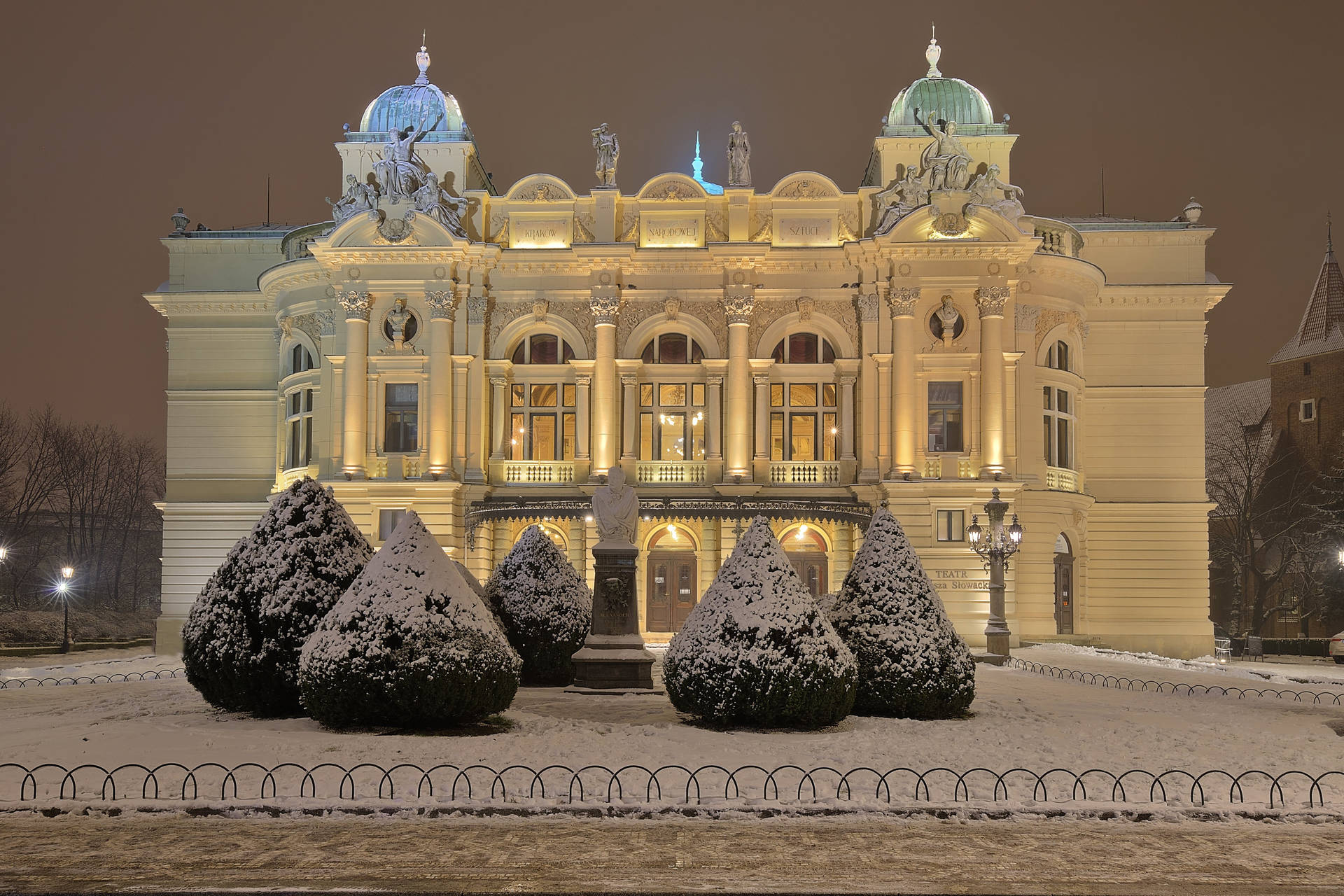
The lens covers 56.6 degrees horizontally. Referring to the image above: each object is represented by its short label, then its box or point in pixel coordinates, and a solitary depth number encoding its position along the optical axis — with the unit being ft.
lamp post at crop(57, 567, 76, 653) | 134.21
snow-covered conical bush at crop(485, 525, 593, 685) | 73.41
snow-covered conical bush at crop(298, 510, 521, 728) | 50.52
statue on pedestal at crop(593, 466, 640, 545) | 73.97
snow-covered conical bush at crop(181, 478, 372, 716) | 55.77
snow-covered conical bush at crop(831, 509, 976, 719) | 57.67
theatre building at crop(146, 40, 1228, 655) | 128.77
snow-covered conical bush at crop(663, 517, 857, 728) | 52.75
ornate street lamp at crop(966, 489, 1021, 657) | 103.55
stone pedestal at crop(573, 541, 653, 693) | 70.23
